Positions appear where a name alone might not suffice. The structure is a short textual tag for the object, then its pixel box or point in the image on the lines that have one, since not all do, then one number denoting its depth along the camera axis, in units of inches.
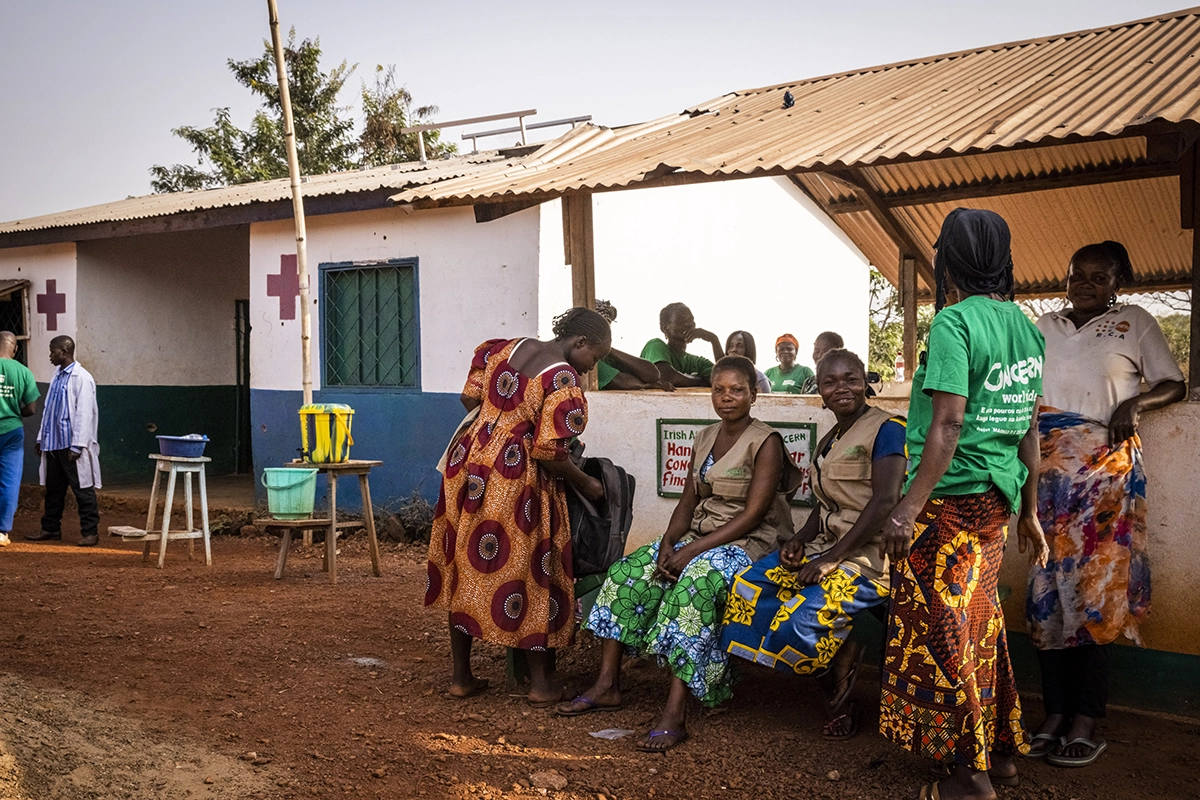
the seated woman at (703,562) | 159.0
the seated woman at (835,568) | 152.5
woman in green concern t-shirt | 122.8
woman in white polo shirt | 153.0
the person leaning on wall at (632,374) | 231.1
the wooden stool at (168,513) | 303.0
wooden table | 280.2
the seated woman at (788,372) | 336.5
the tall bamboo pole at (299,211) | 337.1
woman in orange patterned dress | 169.3
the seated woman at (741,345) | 314.0
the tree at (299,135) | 824.3
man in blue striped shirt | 343.0
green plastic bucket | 274.8
